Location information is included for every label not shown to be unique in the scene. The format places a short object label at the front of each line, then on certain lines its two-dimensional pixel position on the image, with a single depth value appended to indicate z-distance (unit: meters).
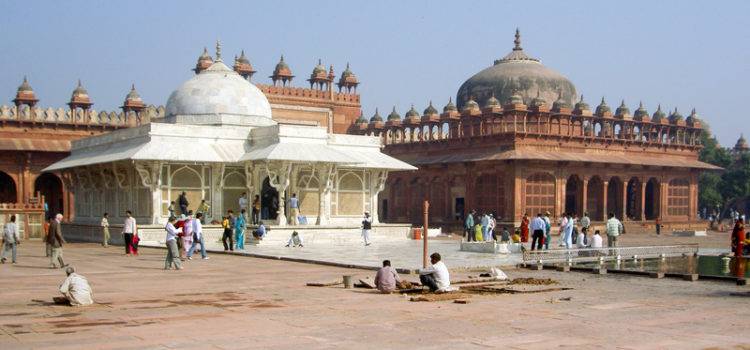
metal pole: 14.53
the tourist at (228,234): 20.66
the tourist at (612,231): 21.58
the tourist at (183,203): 26.31
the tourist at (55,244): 15.78
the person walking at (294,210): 26.03
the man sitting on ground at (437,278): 11.73
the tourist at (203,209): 26.80
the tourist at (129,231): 20.02
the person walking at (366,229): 23.83
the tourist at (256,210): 26.27
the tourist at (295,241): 22.89
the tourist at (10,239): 16.91
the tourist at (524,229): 24.75
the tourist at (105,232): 23.93
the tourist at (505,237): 23.80
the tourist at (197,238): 18.28
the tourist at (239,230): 21.52
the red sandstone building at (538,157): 35.59
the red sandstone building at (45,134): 36.53
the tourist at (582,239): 21.80
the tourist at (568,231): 22.89
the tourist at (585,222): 24.43
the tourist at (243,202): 26.31
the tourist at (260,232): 23.45
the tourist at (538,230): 21.28
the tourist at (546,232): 22.37
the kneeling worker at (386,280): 11.88
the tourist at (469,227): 26.75
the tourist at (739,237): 18.50
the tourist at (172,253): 15.56
